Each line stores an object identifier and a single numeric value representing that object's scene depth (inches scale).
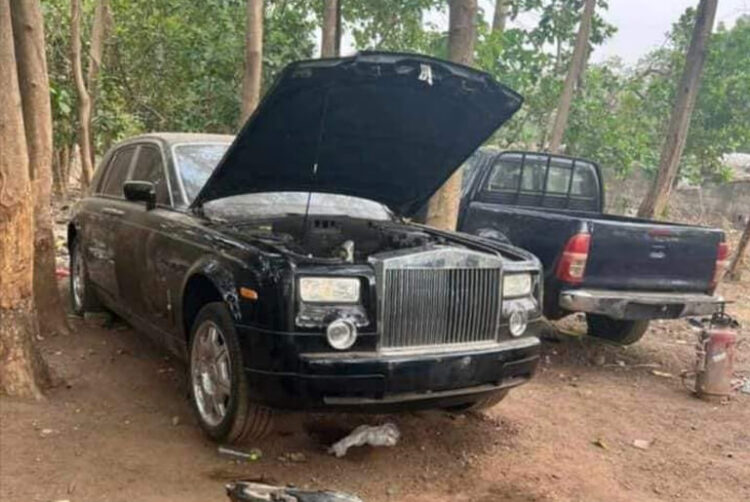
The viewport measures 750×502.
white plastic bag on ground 159.8
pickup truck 231.8
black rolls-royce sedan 139.3
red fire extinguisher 224.7
